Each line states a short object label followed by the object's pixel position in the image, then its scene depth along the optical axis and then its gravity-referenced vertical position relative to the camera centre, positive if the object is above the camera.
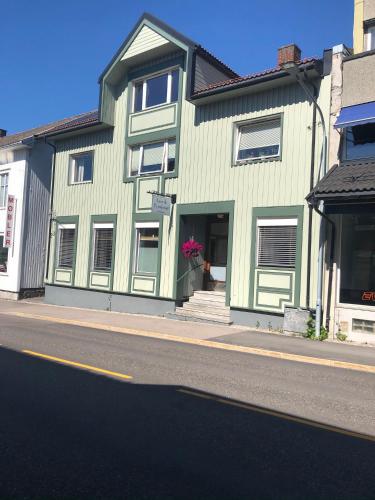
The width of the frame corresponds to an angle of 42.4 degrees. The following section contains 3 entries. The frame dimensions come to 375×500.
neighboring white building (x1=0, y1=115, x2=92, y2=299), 21.97 +2.03
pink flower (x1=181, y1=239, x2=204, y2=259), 16.14 +0.74
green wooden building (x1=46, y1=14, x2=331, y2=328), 13.89 +2.79
